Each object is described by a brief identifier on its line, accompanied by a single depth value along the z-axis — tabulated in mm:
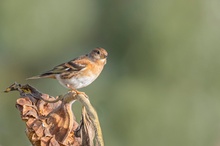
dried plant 5762
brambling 8758
